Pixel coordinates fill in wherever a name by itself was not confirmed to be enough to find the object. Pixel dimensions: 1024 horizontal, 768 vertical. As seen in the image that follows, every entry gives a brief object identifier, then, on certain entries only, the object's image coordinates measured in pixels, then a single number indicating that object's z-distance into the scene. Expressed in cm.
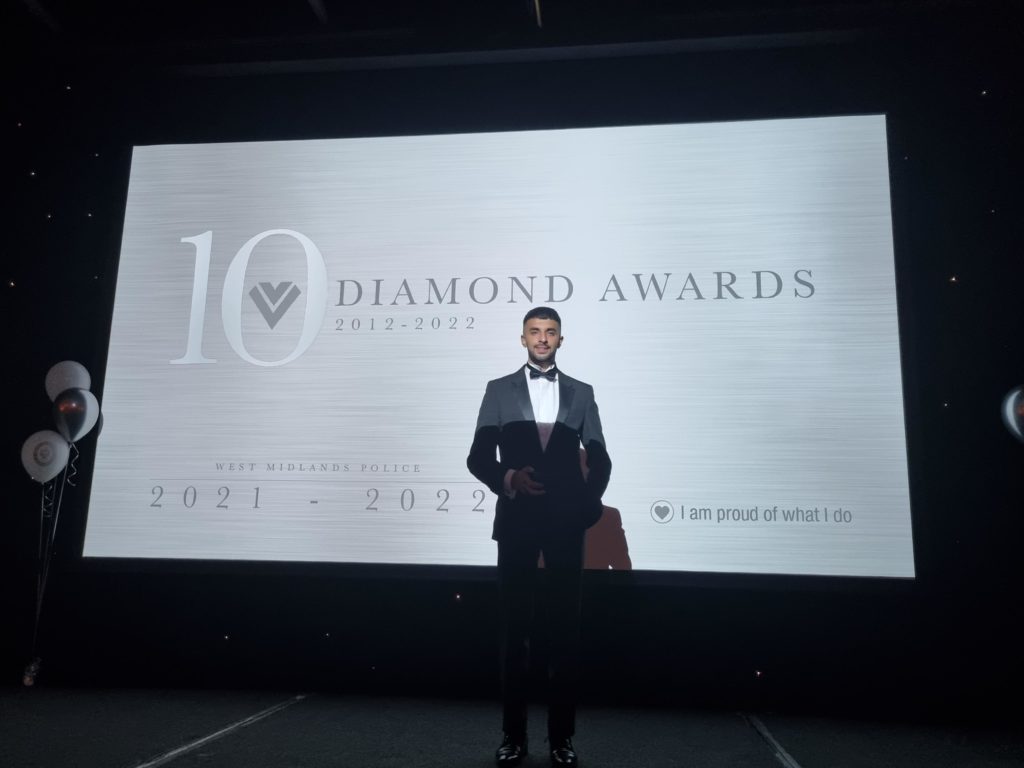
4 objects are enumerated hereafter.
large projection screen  268
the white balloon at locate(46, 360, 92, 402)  298
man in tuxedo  200
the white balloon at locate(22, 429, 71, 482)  290
